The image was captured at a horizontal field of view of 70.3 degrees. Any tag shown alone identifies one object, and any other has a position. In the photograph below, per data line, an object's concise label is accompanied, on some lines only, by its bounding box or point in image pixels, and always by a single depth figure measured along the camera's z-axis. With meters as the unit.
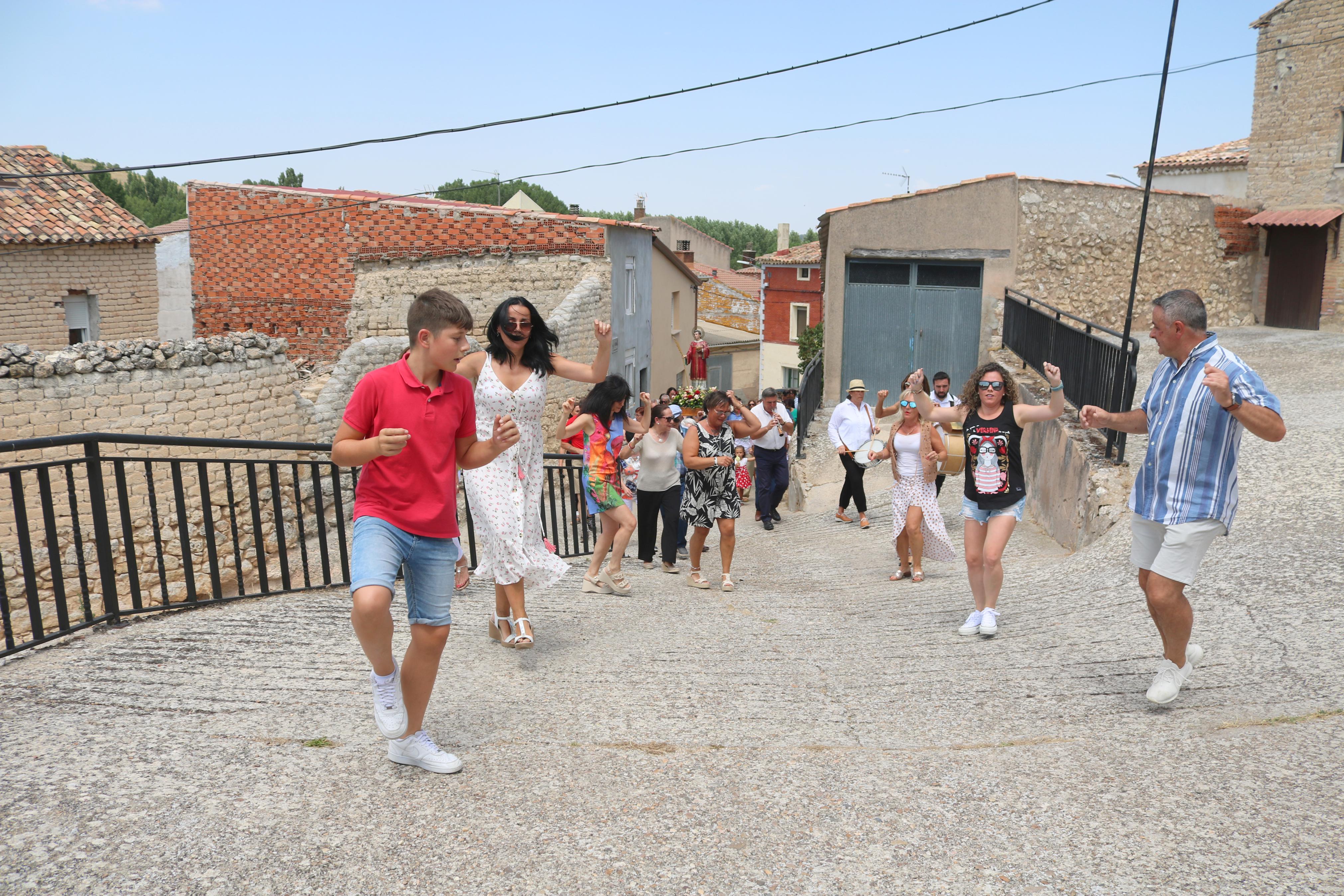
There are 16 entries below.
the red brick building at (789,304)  44.50
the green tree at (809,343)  40.62
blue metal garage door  16.05
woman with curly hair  5.66
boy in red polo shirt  3.29
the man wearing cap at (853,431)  11.13
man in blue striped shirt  3.97
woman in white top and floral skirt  7.72
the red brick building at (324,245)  21.36
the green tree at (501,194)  52.06
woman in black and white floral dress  7.62
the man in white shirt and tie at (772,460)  11.60
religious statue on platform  31.52
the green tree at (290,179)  49.28
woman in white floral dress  4.91
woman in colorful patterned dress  7.02
